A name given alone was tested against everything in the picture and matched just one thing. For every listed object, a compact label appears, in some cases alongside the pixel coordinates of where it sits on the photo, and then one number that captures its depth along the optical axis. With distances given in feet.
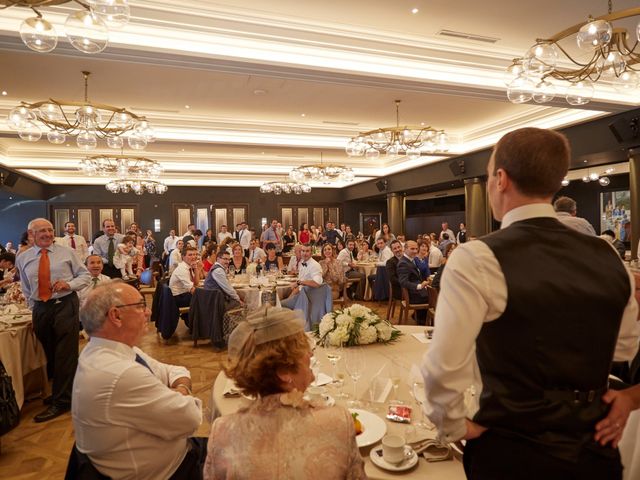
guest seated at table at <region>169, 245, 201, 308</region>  20.57
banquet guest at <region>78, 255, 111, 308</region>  17.33
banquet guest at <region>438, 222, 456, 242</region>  42.54
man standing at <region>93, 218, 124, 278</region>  28.30
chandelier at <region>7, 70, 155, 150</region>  14.46
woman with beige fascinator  3.63
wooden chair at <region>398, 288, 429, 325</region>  20.68
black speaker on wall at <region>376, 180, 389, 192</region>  48.40
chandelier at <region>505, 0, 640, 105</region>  8.80
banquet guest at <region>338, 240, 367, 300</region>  30.58
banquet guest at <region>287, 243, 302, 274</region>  26.67
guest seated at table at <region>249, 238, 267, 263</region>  30.04
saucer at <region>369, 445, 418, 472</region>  4.51
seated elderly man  5.51
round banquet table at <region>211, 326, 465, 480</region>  4.51
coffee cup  4.58
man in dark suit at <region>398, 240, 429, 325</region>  20.67
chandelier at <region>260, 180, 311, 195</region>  45.19
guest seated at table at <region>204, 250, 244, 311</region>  18.97
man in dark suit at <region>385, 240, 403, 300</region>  22.20
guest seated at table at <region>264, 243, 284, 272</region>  26.80
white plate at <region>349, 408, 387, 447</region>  5.08
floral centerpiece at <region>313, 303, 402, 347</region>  8.57
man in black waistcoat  3.33
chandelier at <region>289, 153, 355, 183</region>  33.70
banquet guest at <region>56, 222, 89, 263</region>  28.76
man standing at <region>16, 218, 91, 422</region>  12.76
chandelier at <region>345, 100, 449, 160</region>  21.77
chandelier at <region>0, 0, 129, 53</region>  7.97
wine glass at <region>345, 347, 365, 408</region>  6.19
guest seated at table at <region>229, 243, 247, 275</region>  25.18
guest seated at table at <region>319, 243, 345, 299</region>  22.33
